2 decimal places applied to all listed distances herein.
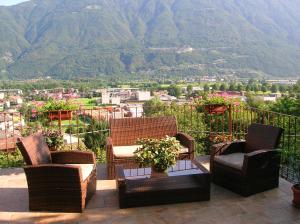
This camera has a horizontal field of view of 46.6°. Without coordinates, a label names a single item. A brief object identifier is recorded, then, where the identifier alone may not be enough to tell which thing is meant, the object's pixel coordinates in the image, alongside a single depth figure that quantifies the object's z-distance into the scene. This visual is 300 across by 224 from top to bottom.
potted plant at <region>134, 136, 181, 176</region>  3.99
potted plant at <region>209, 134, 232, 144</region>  6.47
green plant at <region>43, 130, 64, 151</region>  5.13
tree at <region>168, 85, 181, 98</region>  45.09
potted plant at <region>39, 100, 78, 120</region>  5.87
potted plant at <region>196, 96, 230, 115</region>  6.28
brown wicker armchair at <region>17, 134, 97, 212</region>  3.74
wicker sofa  4.96
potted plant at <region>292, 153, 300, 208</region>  3.86
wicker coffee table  3.93
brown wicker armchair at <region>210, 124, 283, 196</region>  4.17
